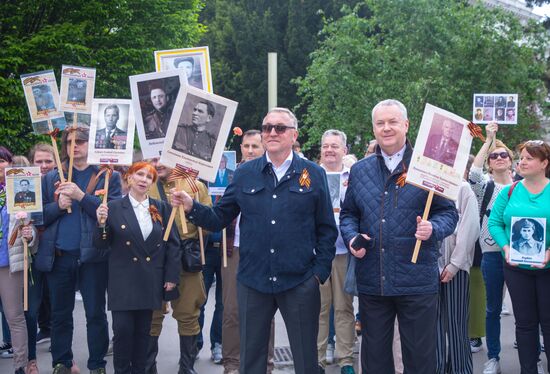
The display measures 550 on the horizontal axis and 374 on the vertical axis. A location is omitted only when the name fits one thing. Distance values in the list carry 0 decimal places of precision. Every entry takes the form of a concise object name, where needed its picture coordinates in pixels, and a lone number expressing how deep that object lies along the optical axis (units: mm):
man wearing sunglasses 4641
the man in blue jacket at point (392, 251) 4578
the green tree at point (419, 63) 20562
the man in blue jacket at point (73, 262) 6121
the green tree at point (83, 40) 18031
